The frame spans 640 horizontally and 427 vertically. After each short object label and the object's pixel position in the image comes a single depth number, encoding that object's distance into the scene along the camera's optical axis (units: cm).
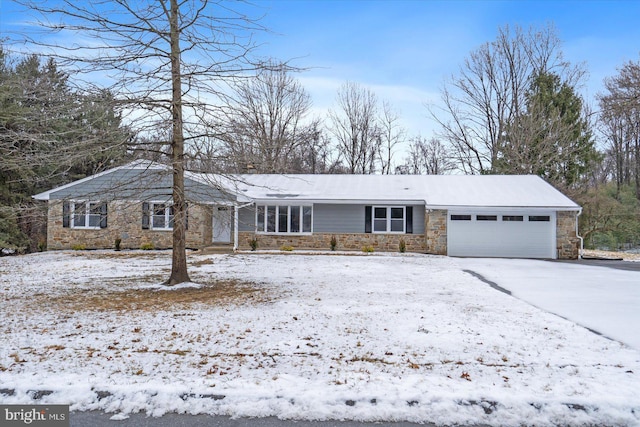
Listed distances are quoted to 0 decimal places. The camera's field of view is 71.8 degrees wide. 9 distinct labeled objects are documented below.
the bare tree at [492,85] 3319
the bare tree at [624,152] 3120
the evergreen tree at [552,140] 2872
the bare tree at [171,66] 822
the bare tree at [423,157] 3722
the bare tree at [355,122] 3575
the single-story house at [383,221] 1919
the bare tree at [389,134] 3606
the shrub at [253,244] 2025
